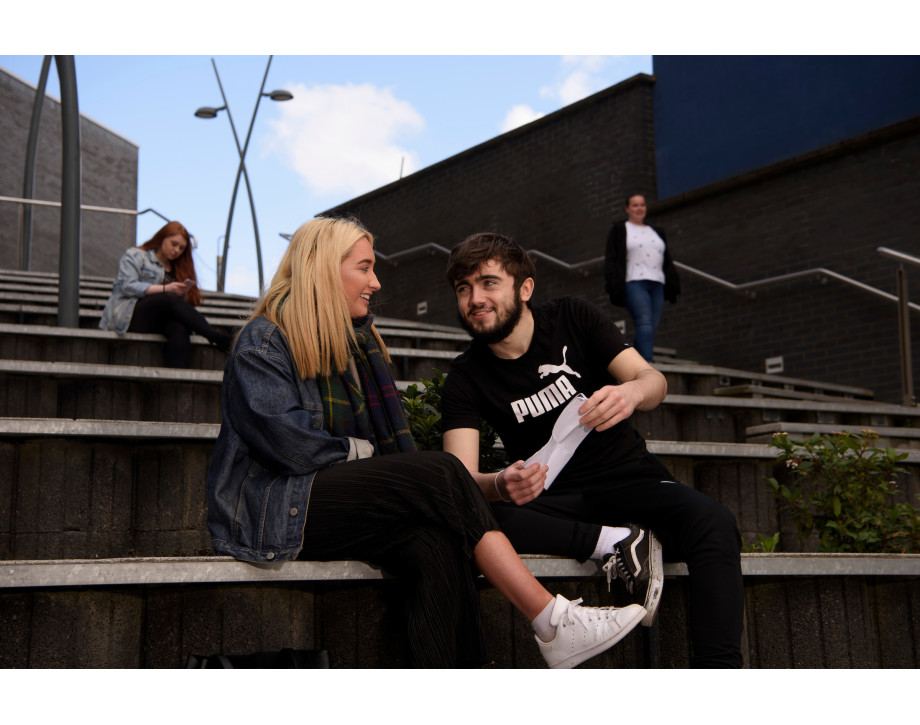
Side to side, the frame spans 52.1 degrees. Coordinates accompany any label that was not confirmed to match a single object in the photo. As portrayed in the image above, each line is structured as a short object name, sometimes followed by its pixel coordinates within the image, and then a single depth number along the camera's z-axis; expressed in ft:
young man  8.07
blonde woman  7.38
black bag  6.32
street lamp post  50.83
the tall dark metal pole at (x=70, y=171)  19.47
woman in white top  21.99
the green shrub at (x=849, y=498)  10.88
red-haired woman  17.48
